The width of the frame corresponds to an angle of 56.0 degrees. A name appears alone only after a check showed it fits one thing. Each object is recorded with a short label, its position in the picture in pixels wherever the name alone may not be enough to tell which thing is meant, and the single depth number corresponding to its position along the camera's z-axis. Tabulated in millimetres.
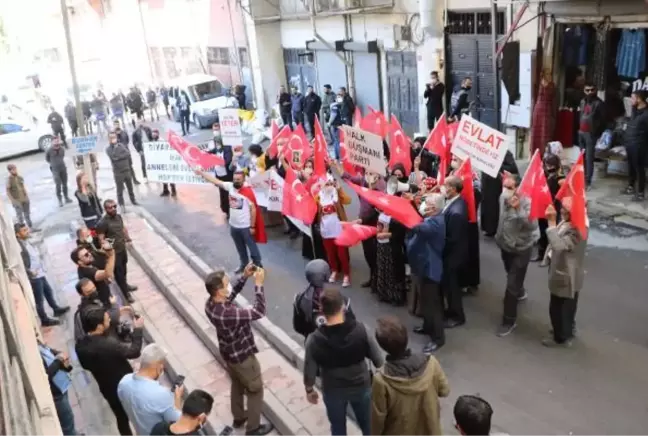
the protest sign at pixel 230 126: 11023
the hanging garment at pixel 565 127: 11648
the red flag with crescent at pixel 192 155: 10391
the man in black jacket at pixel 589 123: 10570
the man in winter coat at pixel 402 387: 3693
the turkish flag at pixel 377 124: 9984
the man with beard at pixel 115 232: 8148
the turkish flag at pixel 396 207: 6719
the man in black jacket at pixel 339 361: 4191
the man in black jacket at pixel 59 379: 5164
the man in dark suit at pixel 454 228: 6438
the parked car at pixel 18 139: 22953
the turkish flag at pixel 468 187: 6836
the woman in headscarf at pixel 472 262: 7559
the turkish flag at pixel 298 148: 9711
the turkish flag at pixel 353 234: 7711
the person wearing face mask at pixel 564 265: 5832
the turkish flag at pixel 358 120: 10152
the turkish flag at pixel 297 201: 8062
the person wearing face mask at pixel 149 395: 4164
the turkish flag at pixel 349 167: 9141
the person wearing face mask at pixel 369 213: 7840
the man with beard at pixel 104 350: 4945
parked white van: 23672
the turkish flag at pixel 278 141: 10229
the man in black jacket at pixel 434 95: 14375
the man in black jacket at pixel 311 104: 17812
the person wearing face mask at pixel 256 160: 10290
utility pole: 12828
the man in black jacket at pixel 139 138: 15492
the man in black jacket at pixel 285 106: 19252
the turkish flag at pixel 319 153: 8617
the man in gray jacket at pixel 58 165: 14680
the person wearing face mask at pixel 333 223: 7907
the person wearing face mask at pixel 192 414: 3805
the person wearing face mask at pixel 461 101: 13344
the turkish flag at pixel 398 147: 9008
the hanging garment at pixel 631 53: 10281
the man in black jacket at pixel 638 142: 9594
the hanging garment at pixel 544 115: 11531
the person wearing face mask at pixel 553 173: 7902
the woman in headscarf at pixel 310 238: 8289
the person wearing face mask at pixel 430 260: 6316
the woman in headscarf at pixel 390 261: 7363
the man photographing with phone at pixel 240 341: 4914
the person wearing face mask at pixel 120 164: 13250
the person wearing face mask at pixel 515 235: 6430
